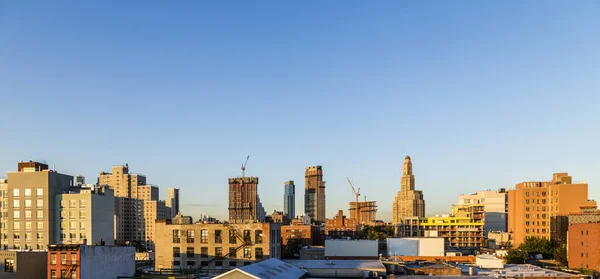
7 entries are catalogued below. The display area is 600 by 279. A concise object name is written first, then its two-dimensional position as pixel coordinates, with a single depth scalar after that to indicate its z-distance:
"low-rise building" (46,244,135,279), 66.44
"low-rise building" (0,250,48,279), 68.69
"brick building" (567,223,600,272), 113.25
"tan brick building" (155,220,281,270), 95.69
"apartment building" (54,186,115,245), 137.00
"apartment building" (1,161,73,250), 133.25
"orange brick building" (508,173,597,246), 179.00
